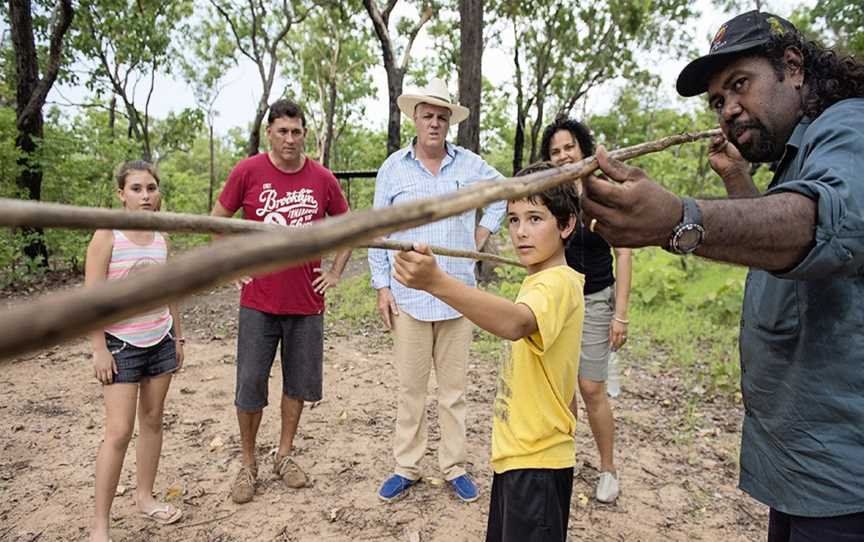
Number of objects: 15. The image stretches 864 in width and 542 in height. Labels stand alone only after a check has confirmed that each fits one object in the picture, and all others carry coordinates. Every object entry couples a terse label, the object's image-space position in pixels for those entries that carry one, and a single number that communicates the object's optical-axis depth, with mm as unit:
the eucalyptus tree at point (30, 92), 8508
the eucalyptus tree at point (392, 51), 9758
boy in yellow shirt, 1809
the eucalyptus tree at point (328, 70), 20875
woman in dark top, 3049
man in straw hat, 3176
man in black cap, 1055
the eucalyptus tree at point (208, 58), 21812
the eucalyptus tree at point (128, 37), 13031
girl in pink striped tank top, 2506
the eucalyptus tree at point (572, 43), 16219
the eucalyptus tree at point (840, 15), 10422
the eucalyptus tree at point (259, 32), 16669
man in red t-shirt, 3080
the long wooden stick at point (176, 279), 443
